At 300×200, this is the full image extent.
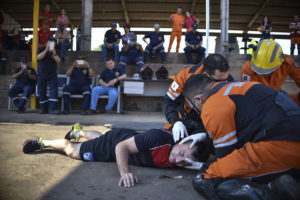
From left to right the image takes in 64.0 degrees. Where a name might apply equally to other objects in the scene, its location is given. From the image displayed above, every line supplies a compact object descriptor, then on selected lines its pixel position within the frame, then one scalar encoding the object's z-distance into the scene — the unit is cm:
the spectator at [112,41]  784
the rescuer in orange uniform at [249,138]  150
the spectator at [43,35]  813
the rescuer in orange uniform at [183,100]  236
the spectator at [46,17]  853
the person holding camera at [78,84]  636
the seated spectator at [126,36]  764
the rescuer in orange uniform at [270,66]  266
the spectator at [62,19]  836
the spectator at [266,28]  820
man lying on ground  196
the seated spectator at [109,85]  644
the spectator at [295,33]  925
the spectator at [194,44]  778
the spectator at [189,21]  932
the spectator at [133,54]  731
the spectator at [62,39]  768
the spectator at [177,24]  928
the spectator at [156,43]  793
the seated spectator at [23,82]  634
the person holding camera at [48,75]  595
